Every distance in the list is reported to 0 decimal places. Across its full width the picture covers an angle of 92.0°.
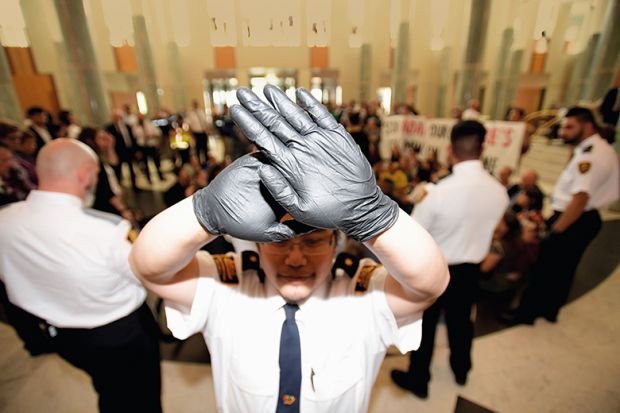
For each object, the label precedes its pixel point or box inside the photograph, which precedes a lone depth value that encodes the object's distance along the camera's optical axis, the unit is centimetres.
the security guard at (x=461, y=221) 183
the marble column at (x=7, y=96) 468
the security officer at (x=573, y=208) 223
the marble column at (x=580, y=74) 822
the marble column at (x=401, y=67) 1100
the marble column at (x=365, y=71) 1270
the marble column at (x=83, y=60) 595
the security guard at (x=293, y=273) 63
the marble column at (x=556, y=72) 1007
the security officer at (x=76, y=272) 132
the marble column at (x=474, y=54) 845
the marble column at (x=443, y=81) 1175
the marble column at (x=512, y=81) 1018
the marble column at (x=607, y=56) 578
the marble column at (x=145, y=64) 820
